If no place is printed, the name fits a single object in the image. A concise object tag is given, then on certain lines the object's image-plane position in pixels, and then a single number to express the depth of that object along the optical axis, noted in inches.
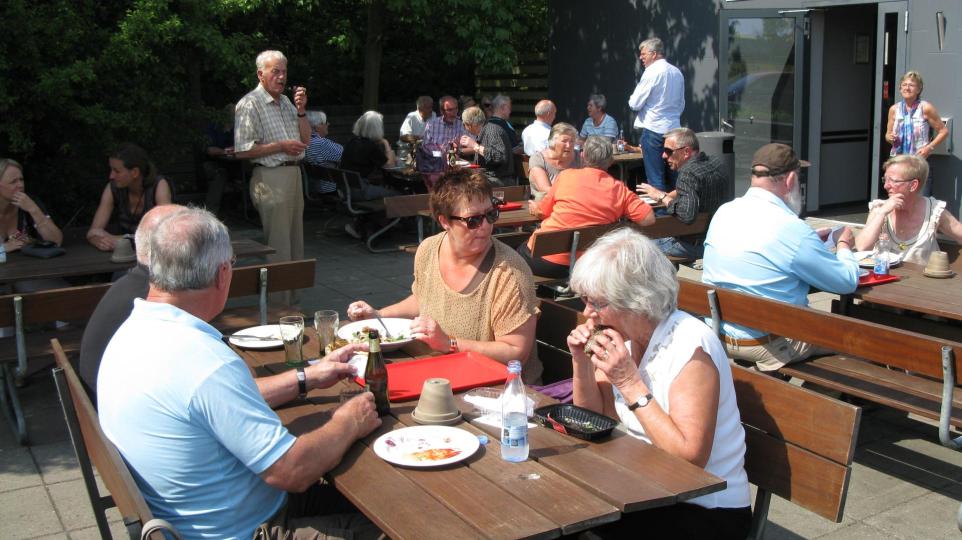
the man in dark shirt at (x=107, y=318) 145.9
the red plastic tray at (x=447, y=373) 127.3
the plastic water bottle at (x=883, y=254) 200.7
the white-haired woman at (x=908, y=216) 208.7
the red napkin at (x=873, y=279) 194.9
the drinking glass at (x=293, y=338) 139.5
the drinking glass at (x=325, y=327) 144.8
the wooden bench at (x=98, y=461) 93.9
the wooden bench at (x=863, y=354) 143.7
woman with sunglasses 148.2
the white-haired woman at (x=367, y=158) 416.8
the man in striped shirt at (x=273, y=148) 290.7
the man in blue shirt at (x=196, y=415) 97.6
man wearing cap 174.1
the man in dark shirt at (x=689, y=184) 287.9
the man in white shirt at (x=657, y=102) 445.4
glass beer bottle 118.1
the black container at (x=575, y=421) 110.0
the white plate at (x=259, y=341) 151.0
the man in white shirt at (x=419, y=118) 511.8
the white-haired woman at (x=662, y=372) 108.9
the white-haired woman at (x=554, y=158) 312.5
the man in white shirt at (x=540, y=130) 435.5
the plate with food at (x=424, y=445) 103.6
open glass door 446.9
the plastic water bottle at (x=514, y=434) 103.0
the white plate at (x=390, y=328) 149.3
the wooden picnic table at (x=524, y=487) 90.3
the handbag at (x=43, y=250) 234.1
